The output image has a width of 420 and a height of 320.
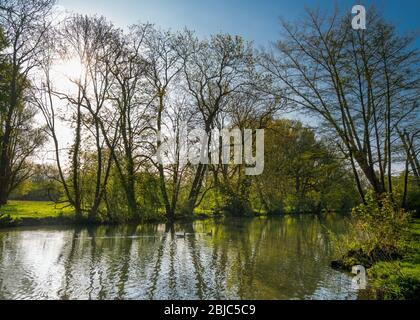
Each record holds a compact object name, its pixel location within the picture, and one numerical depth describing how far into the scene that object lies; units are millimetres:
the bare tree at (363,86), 16125
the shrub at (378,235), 13141
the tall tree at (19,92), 25572
